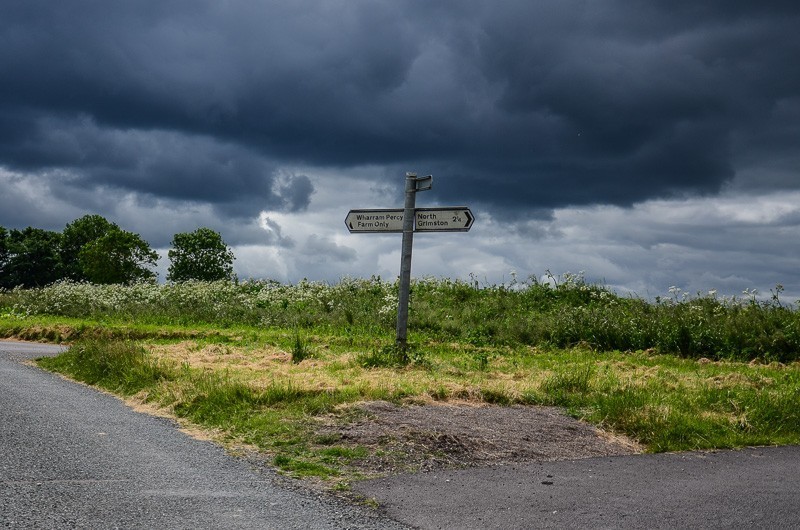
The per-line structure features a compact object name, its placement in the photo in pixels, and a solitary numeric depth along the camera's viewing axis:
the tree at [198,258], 54.81
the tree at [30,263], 68.44
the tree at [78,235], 68.50
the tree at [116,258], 58.53
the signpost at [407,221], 13.90
